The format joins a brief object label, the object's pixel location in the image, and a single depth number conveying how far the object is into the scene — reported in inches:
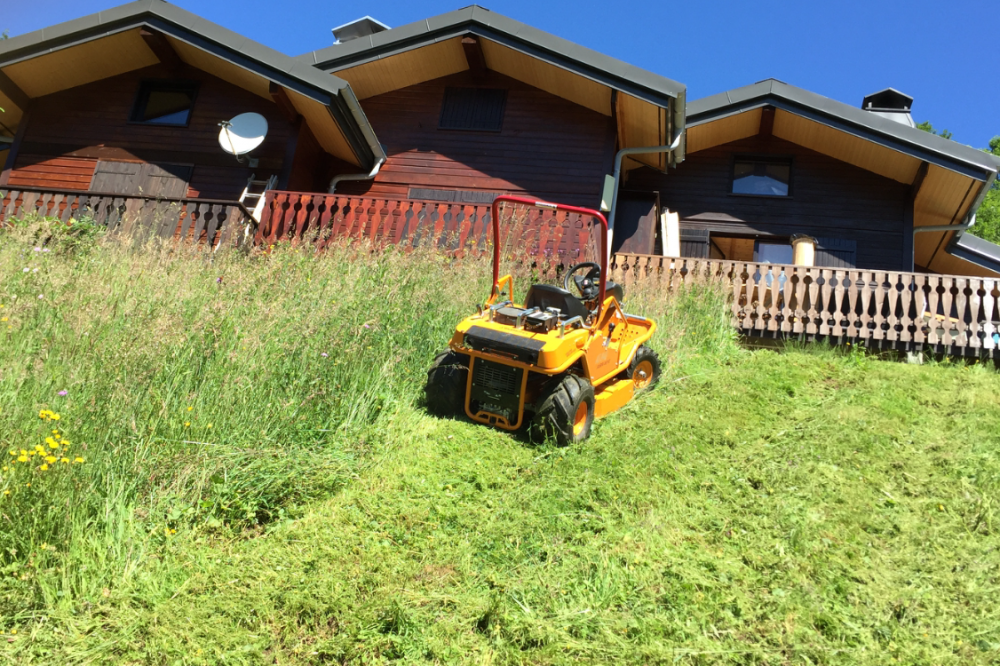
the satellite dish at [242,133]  498.6
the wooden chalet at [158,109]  496.4
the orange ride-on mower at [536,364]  214.5
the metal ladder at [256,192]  494.3
